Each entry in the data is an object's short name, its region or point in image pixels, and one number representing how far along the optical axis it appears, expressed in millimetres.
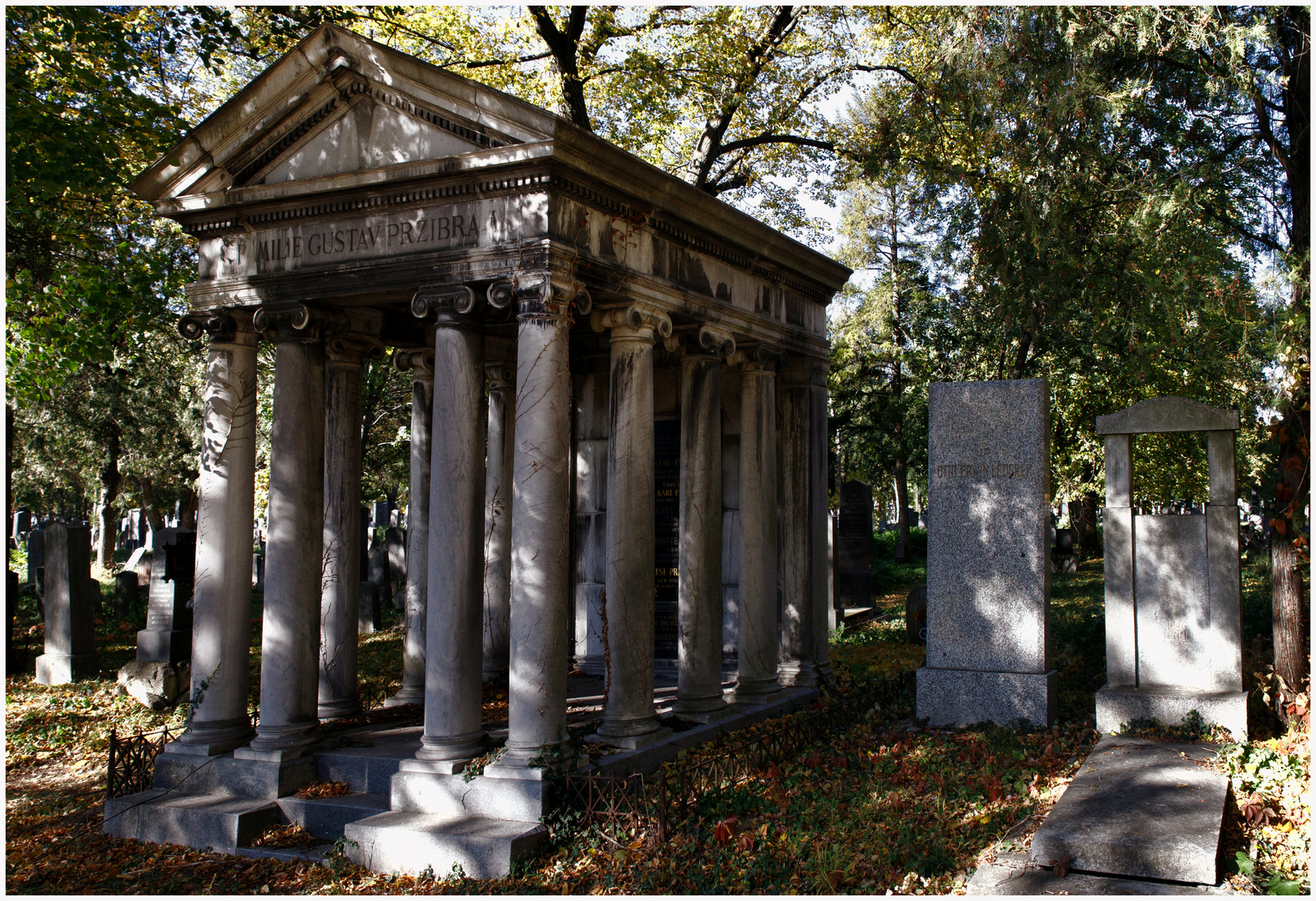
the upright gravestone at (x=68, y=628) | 12531
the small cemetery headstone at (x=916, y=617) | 14227
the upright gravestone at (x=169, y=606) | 11922
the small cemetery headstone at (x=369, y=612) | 16531
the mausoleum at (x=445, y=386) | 7070
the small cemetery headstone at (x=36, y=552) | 22172
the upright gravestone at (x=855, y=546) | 20047
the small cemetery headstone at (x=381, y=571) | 19547
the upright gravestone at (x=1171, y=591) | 8125
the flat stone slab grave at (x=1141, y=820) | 4973
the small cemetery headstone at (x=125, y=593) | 16344
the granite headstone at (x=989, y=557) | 8664
